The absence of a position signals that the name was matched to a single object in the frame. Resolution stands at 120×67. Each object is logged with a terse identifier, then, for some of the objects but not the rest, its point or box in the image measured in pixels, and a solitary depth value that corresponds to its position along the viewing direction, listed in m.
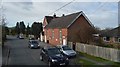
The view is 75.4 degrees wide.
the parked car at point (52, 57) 6.22
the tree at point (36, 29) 25.90
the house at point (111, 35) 15.13
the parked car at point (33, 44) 13.56
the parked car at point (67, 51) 8.63
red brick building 12.50
